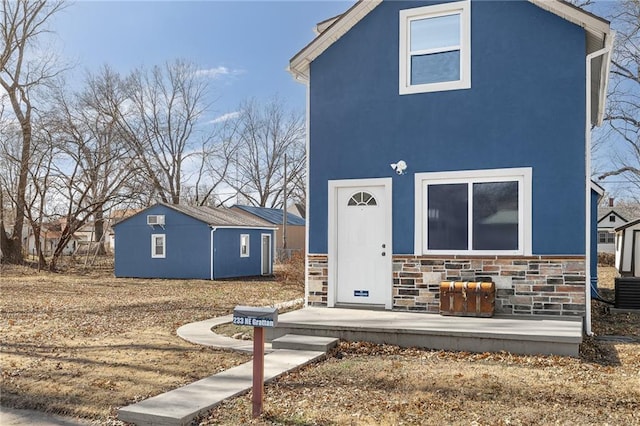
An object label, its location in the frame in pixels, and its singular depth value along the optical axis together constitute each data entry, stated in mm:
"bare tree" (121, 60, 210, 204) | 38281
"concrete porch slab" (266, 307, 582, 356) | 6703
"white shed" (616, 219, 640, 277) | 20547
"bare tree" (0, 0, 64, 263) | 25969
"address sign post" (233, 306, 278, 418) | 4656
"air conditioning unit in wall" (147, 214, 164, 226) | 22656
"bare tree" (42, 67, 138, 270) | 25719
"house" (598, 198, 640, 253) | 42156
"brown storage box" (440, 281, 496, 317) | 8195
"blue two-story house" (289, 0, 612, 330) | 8195
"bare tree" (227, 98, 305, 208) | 45219
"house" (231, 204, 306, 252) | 37969
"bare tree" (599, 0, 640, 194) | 25656
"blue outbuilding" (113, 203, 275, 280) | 22016
